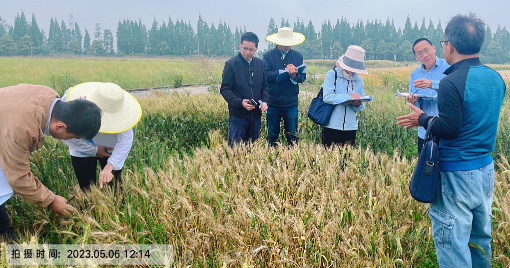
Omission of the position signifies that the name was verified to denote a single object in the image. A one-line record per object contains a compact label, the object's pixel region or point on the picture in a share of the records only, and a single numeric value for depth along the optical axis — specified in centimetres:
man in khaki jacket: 180
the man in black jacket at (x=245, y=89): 409
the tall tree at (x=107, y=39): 10306
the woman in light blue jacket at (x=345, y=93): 375
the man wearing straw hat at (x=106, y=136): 238
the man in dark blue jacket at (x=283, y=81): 458
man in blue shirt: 352
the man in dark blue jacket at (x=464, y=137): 182
